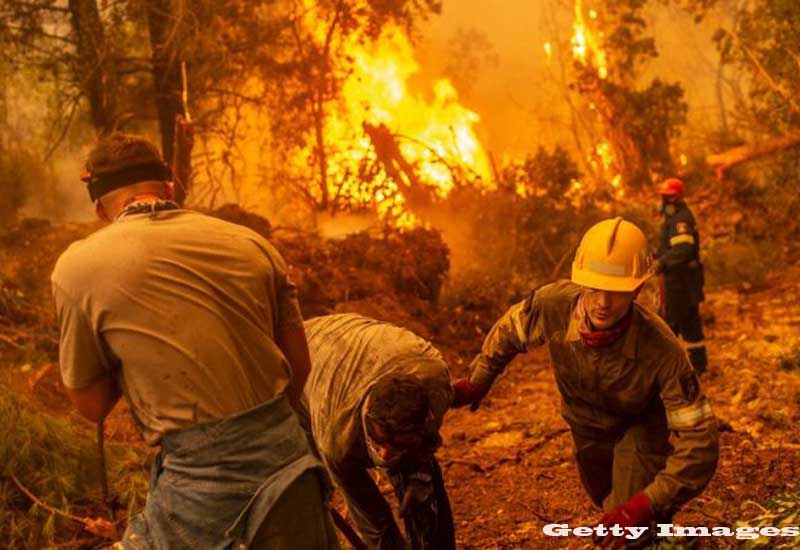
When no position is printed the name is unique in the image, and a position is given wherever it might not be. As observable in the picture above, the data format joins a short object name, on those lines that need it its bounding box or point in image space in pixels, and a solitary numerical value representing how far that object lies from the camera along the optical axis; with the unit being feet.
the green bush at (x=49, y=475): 15.97
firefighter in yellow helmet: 10.27
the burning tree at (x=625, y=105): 60.08
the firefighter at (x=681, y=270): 25.22
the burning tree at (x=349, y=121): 39.78
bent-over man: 9.66
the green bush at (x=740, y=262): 38.88
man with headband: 8.14
